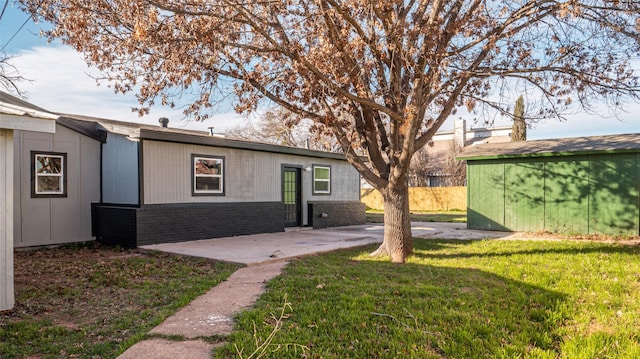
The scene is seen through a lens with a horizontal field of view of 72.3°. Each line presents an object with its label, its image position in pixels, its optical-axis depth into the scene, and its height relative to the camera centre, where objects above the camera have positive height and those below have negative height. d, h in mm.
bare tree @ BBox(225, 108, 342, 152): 28581 +3432
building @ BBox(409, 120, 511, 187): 30172 +1284
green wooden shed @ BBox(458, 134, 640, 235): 11305 -197
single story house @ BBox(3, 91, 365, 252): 9820 -108
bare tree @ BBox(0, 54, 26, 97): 9756 +2434
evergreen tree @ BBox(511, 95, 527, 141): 26703 +2872
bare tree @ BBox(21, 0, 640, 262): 6758 +2129
